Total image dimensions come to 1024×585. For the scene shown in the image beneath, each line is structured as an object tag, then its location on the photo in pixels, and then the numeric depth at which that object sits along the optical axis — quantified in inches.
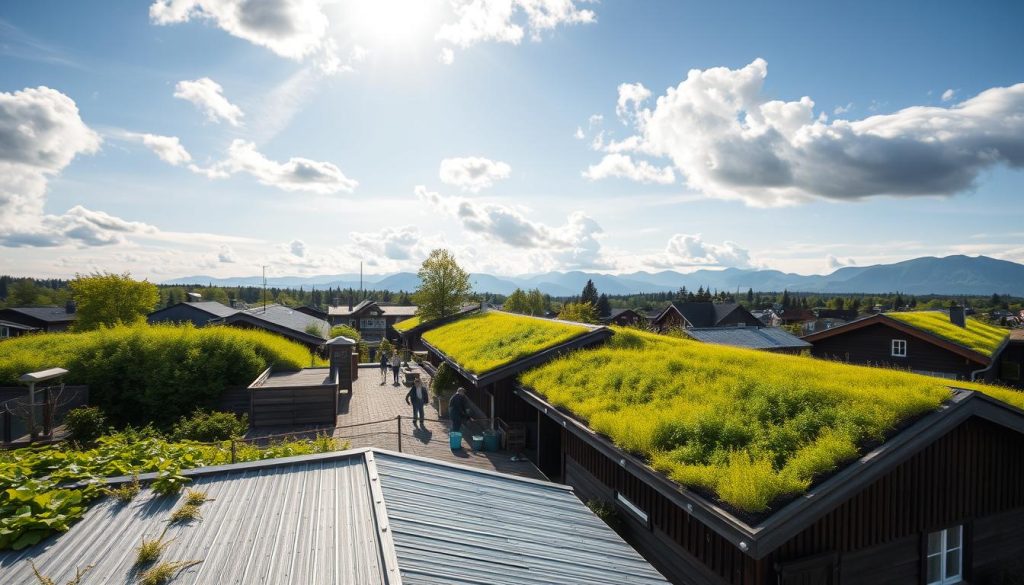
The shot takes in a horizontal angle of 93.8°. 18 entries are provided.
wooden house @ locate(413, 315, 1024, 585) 273.1
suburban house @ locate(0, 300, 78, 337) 2234.3
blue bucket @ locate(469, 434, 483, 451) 659.4
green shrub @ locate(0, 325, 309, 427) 780.0
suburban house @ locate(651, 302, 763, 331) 2269.9
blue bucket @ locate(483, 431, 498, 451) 657.6
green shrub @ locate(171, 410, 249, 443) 649.0
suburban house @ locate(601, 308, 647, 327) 3090.6
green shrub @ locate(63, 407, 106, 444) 682.2
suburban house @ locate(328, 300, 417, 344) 2844.5
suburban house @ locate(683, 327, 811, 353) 1261.1
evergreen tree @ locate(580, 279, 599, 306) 4138.8
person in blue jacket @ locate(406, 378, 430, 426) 724.7
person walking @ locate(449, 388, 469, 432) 669.3
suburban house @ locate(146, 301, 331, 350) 1177.4
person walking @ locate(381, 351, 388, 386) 1188.2
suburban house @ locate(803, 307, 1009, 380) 964.6
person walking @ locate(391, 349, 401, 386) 1149.7
